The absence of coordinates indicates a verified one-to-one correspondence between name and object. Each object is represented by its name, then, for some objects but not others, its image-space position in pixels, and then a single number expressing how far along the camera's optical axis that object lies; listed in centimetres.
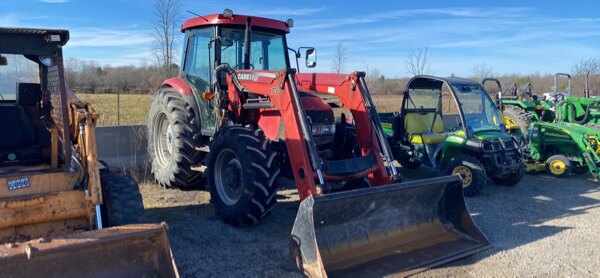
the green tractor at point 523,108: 1107
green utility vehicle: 766
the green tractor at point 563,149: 902
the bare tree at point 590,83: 2659
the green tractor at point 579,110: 1204
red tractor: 457
